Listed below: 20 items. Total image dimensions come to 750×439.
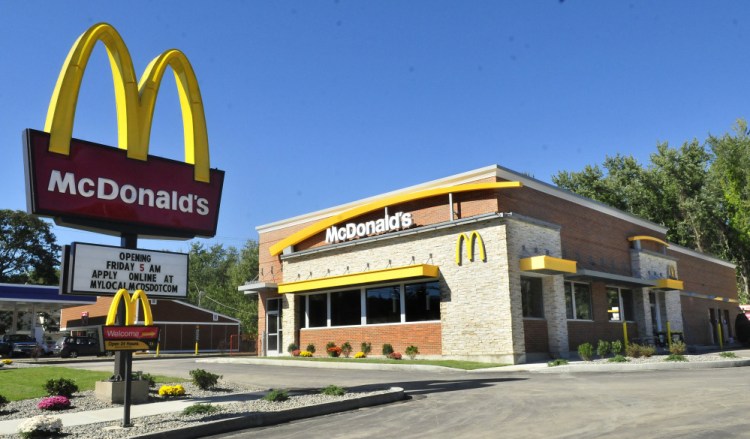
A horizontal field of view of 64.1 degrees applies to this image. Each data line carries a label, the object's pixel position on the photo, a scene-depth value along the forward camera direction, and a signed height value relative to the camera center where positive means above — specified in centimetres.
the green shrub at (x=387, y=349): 2655 -104
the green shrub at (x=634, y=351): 2405 -119
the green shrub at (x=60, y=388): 1430 -131
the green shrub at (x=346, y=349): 2862 -106
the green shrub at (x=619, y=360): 2170 -138
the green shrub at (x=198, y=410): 1114 -149
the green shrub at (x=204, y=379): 1539 -128
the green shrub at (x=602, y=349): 2430 -109
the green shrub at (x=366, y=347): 2769 -98
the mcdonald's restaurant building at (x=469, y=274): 2391 +222
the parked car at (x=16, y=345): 4269 -84
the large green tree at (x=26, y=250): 7362 +1025
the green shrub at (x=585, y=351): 2225 -106
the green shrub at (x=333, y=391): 1313 -140
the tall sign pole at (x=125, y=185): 1264 +330
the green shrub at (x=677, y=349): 2416 -114
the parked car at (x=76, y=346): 4350 -108
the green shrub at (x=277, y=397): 1248 -142
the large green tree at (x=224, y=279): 7306 +728
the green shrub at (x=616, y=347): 2507 -107
